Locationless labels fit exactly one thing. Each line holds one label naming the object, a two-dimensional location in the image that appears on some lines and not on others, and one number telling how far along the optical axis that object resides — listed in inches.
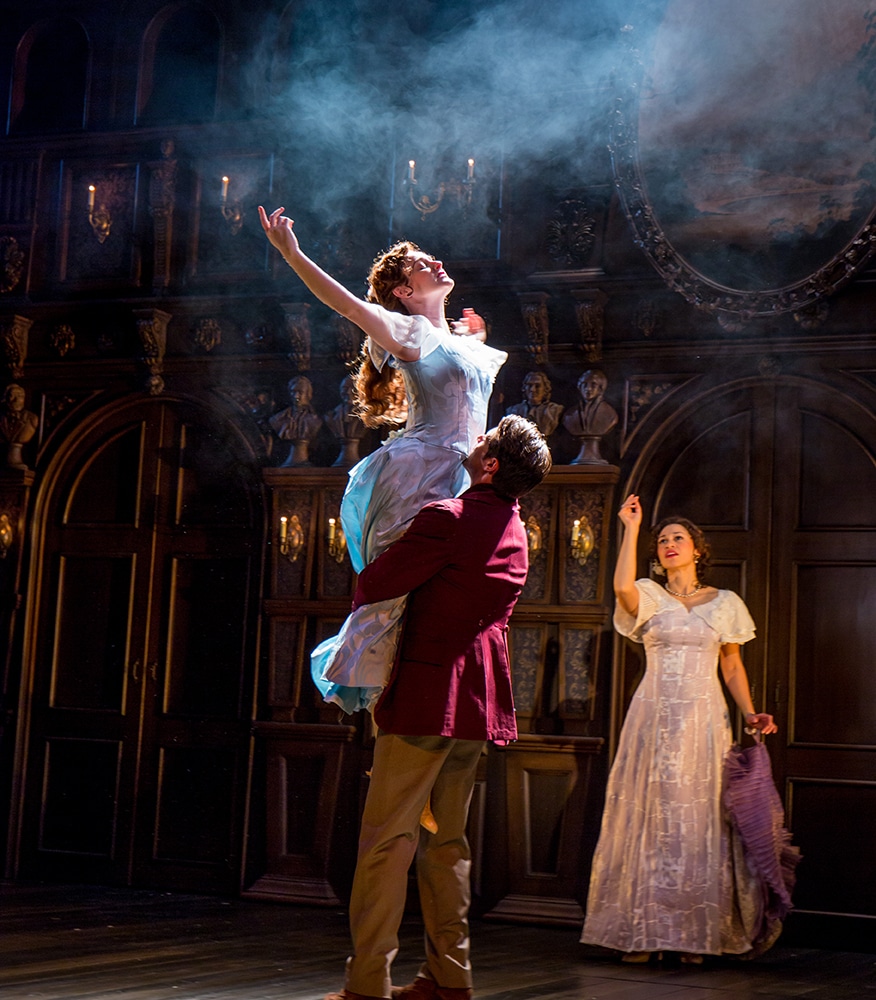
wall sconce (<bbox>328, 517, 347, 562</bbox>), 251.6
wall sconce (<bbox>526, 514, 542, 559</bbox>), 241.0
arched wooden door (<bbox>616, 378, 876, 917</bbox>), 220.7
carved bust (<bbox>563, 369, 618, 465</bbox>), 239.9
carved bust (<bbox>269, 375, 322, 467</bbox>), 257.0
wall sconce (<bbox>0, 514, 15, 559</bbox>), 273.0
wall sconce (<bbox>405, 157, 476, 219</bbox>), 251.8
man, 126.2
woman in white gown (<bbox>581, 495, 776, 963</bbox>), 198.5
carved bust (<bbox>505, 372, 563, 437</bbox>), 242.4
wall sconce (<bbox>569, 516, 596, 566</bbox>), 237.8
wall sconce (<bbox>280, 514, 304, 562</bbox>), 255.0
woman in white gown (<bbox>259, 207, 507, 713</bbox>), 131.0
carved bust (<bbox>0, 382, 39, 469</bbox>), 274.1
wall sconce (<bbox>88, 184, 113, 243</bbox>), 275.0
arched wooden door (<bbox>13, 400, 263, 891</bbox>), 259.4
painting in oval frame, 227.0
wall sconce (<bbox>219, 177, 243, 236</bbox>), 265.9
